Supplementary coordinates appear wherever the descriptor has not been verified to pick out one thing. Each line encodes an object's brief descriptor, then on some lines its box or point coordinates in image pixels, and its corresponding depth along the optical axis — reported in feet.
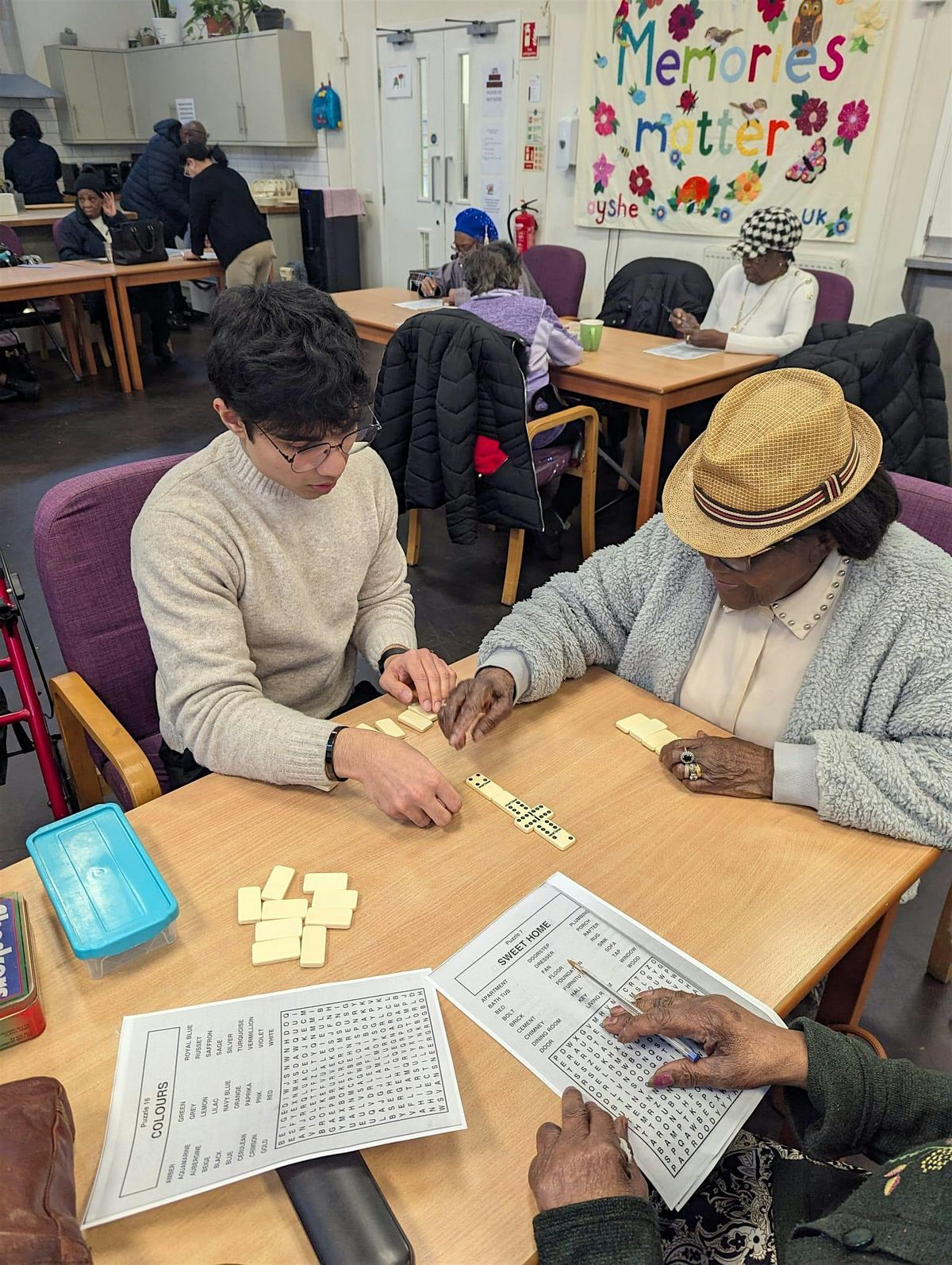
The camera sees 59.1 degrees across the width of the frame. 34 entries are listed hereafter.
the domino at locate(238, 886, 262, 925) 3.37
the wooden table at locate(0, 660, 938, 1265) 2.48
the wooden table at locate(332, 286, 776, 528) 10.85
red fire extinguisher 20.90
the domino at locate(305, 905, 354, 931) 3.34
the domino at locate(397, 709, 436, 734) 4.62
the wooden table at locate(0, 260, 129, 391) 17.87
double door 20.86
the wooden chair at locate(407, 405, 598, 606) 11.07
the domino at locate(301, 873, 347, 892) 3.51
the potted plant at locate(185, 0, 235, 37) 26.58
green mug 12.44
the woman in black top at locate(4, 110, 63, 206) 25.41
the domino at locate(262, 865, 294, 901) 3.46
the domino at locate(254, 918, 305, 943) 3.28
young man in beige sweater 3.90
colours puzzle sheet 2.52
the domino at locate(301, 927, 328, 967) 3.20
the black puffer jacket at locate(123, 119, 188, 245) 22.43
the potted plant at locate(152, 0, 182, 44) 29.66
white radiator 15.99
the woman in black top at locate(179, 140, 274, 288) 19.44
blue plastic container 3.06
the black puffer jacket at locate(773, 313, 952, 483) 9.45
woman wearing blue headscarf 14.11
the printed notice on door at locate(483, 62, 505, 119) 20.53
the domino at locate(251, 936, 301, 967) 3.20
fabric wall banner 14.67
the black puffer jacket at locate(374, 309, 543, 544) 9.99
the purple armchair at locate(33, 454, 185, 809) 4.92
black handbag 19.13
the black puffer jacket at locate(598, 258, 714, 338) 14.80
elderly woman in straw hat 3.83
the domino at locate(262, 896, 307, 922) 3.37
